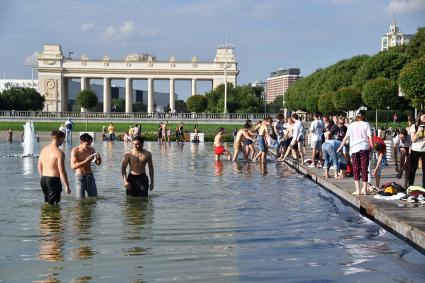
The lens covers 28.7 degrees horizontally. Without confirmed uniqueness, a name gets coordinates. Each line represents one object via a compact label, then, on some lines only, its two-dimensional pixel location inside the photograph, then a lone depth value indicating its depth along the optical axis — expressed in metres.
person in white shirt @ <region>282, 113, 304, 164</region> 26.03
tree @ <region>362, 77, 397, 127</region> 64.38
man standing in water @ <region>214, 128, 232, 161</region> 30.44
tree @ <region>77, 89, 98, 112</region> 120.00
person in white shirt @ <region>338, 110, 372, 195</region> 15.43
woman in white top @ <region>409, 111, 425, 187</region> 15.80
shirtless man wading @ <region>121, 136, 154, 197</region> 15.41
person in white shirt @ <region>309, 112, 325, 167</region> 24.02
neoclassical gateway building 139.00
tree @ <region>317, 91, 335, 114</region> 83.77
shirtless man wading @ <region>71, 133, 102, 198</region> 14.87
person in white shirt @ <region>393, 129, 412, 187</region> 18.70
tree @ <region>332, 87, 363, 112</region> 75.34
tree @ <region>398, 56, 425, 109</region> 46.19
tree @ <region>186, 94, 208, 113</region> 112.53
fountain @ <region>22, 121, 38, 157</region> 37.16
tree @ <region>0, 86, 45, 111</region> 113.00
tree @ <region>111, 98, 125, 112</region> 178.38
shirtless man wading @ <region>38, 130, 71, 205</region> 13.68
